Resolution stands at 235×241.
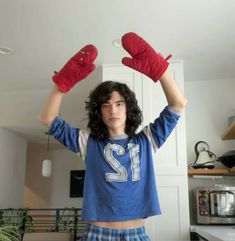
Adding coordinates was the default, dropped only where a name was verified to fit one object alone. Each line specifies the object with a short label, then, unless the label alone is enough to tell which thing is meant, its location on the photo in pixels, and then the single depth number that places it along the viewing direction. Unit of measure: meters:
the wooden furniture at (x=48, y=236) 2.65
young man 0.99
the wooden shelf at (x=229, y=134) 2.30
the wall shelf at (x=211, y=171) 2.41
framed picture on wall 5.16
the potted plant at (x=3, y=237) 0.97
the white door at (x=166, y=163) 2.15
